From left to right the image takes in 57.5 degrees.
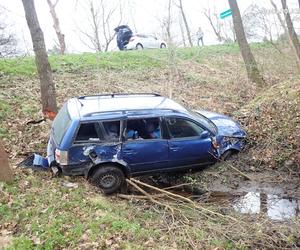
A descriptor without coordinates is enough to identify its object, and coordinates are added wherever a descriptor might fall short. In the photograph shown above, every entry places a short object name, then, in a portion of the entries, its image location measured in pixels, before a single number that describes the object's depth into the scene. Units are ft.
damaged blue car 17.65
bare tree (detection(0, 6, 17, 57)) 53.59
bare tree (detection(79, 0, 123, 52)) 96.79
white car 52.51
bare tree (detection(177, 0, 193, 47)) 81.62
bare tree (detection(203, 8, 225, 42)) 108.90
